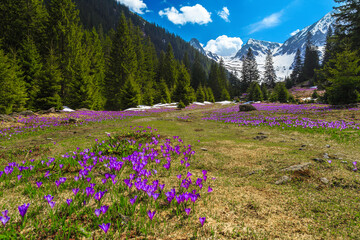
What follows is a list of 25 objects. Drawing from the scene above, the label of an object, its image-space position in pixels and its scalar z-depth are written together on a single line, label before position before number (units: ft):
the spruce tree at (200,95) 171.32
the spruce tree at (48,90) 59.72
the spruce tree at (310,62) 250.37
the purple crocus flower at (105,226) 4.58
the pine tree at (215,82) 240.53
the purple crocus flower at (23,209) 4.94
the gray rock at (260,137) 22.89
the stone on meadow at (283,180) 9.56
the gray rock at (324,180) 9.14
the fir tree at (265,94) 190.88
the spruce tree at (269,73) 299.75
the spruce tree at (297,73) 271.33
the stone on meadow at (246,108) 72.69
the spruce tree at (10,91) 44.52
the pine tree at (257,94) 178.81
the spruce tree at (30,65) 63.77
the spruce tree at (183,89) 133.86
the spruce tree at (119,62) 126.52
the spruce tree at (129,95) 97.40
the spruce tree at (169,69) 193.36
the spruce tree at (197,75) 259.39
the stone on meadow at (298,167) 10.50
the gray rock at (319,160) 12.10
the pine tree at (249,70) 295.28
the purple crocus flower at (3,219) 4.63
